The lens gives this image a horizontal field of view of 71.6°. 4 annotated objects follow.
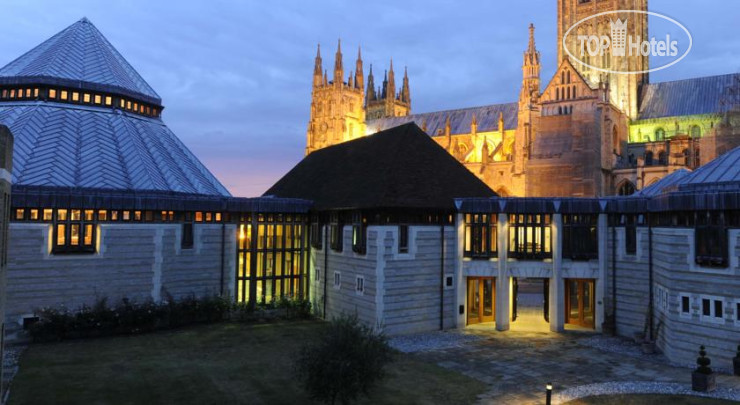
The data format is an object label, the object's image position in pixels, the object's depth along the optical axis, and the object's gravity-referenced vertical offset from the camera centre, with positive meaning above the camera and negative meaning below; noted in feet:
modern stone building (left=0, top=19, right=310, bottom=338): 91.50 +1.93
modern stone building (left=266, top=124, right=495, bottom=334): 99.81 -2.72
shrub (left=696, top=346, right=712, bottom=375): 64.13 -17.60
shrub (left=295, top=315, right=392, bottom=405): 50.67 -14.38
